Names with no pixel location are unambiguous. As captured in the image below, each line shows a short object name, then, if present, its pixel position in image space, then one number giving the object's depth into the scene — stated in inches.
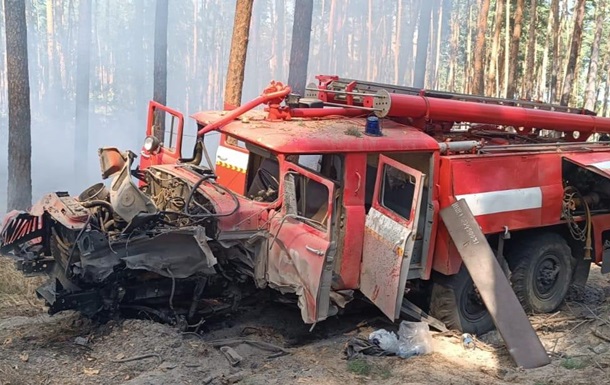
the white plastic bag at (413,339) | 233.0
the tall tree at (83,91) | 1317.7
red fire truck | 219.6
